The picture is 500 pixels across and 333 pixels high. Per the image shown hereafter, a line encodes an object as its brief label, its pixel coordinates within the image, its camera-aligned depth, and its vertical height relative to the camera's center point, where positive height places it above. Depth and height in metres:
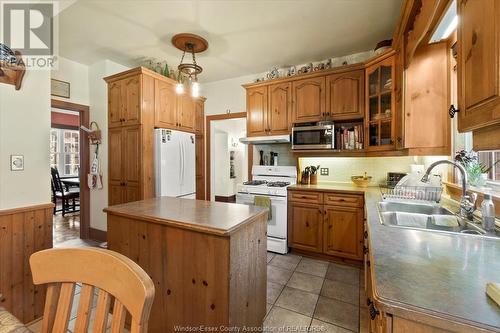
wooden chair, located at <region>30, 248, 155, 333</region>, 0.56 -0.34
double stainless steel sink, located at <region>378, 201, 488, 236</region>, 1.42 -0.38
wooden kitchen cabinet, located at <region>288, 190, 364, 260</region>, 2.77 -0.74
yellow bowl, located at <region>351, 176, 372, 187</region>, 3.09 -0.22
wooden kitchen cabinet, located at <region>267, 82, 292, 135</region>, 3.46 +0.87
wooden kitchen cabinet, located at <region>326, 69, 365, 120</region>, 2.99 +0.94
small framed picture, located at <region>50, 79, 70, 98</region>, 3.28 +1.15
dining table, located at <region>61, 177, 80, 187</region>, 5.54 -0.39
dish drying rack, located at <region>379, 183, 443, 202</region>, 1.98 -0.26
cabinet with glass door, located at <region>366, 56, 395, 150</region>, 2.60 +0.73
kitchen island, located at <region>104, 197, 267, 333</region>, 1.32 -0.60
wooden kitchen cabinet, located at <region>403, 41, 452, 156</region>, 2.04 +0.60
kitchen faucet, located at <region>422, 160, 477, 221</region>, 1.48 -0.25
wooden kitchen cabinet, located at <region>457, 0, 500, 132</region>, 0.77 +0.39
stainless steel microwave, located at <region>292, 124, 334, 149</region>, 3.14 +0.41
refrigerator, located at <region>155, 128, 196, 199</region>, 3.28 +0.03
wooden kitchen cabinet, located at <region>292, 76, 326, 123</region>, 3.22 +0.95
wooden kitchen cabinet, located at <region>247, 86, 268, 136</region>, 3.63 +0.89
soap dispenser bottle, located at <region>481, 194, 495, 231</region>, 1.25 -0.28
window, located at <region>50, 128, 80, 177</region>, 6.89 +0.47
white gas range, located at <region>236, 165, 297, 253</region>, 3.14 -0.44
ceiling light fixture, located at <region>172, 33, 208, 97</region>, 2.53 +1.56
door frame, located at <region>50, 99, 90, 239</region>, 3.73 -0.40
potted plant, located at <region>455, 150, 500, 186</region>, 1.74 -0.03
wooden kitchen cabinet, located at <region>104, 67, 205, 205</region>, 3.16 +0.61
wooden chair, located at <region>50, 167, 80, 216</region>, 5.01 -0.61
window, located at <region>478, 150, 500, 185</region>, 1.79 +0.01
